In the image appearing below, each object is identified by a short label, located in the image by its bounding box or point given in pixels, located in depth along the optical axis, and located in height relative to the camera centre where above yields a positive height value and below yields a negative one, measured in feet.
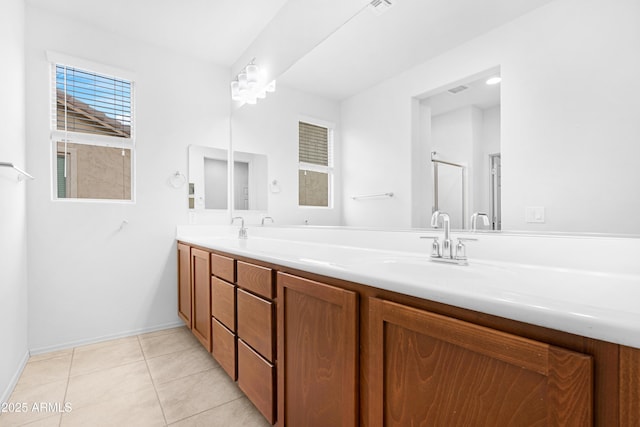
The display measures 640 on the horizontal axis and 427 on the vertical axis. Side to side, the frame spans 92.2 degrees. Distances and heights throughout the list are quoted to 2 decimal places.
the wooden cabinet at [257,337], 4.22 -1.87
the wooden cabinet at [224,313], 5.43 -1.91
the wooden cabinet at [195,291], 6.79 -1.95
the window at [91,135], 7.73 +2.06
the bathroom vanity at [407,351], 1.61 -1.02
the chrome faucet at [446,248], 3.69 -0.46
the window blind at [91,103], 7.78 +2.94
